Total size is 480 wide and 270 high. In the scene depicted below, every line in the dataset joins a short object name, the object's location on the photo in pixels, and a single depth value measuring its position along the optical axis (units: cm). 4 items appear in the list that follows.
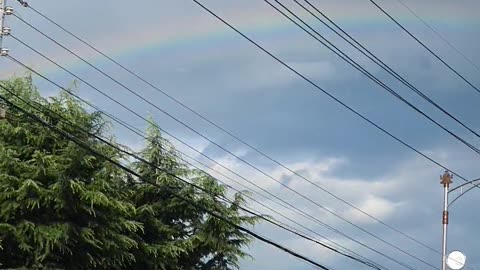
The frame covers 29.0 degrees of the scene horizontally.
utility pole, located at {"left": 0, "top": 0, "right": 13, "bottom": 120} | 2151
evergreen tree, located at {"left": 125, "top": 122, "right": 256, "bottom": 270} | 3297
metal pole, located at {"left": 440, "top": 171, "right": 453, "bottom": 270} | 3184
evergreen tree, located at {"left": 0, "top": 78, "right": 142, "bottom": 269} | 2838
